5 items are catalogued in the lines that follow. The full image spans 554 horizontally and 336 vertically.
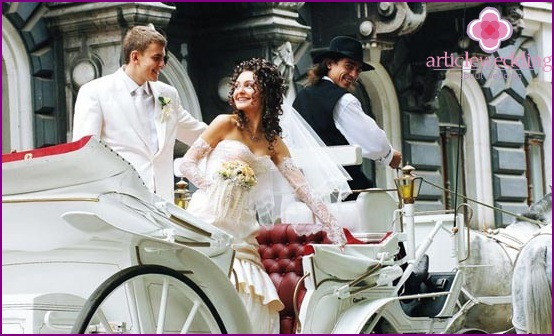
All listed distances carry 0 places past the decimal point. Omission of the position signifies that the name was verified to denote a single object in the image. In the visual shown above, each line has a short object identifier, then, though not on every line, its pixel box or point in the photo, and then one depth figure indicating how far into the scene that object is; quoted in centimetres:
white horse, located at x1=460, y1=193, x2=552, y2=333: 1803
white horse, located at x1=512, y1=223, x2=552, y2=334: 1380
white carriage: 1034
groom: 1293
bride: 1218
